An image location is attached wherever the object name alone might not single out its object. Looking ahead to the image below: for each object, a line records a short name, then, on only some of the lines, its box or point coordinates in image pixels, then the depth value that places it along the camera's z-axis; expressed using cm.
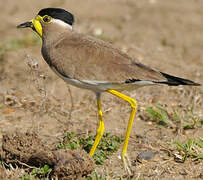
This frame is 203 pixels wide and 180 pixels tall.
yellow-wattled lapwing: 744
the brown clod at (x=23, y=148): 736
